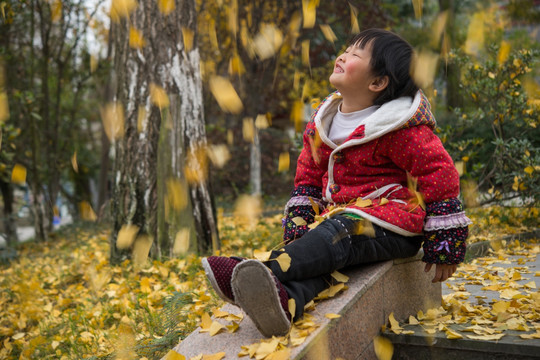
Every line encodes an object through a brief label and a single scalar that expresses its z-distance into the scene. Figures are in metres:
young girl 2.04
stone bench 1.83
